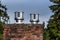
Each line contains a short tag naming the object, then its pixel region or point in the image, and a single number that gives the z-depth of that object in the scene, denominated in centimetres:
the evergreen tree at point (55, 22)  3969
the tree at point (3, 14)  4358
